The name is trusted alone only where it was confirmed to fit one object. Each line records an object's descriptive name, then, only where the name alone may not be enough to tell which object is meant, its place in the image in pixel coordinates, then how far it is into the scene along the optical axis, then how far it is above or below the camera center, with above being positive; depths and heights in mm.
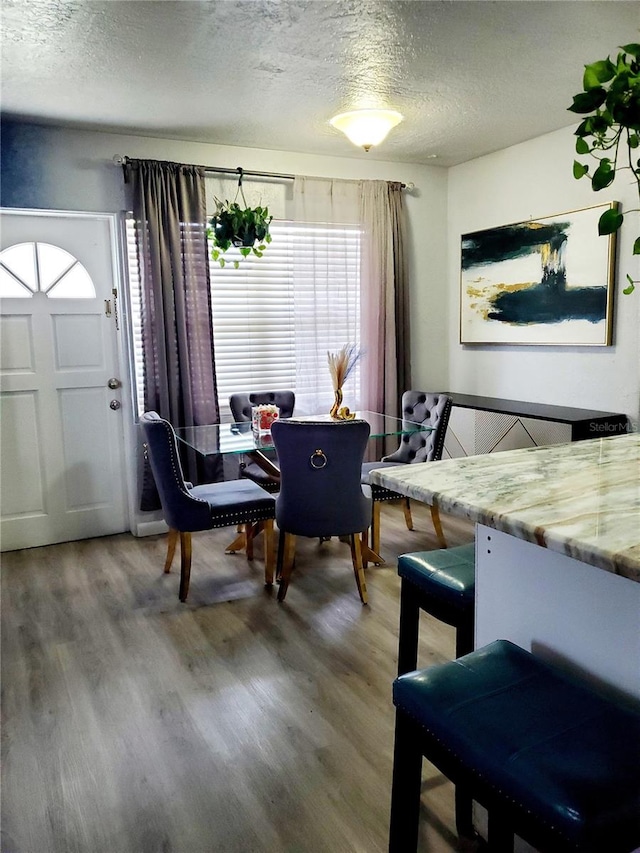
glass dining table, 3298 -538
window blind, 4492 +246
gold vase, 3721 -378
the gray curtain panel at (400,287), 4867 +404
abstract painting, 3912 +366
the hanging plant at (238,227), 3766 +695
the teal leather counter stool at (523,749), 930 -673
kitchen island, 1083 -347
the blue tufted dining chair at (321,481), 2939 -671
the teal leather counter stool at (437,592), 1638 -680
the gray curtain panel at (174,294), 4008 +326
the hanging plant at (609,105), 975 +360
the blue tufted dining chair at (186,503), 3123 -817
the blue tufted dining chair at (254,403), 4217 -422
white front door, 3947 -213
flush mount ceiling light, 3361 +1167
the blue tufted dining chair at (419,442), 3729 -658
